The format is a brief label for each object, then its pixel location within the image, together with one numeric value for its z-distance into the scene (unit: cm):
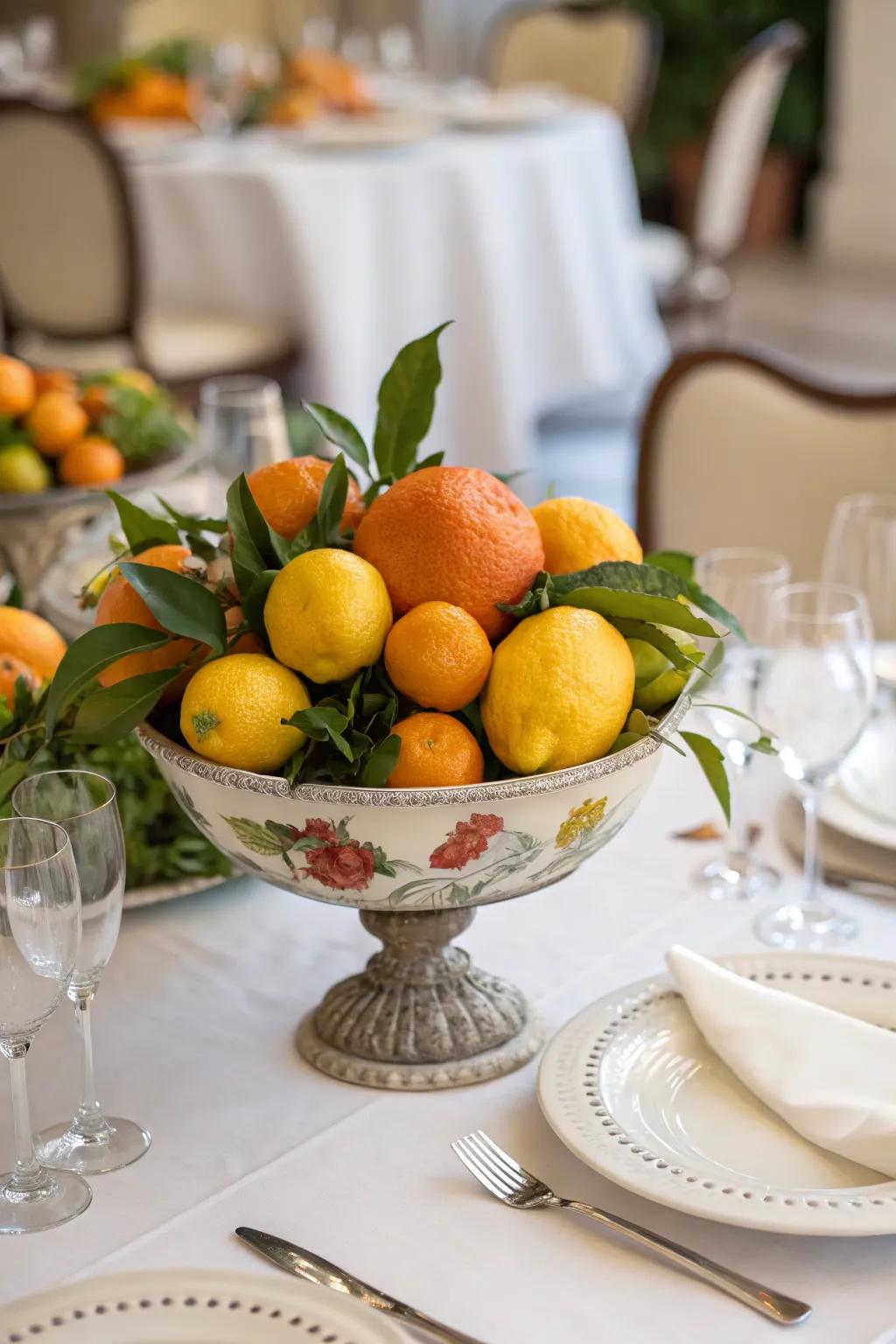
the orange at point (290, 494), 143
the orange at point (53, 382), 223
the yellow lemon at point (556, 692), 132
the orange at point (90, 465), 209
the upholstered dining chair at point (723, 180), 559
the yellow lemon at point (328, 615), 133
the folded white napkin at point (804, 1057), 132
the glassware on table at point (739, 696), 162
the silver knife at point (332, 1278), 124
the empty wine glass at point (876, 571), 180
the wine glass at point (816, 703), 156
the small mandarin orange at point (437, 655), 133
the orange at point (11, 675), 154
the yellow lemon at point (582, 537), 144
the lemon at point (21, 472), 208
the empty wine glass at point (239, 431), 218
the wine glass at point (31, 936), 127
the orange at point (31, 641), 157
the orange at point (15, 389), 213
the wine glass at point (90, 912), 132
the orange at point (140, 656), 140
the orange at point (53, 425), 212
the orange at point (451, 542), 136
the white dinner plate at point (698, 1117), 127
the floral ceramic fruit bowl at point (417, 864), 132
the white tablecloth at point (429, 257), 437
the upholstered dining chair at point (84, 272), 436
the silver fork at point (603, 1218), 125
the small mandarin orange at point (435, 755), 132
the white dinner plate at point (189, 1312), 121
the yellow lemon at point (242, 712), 132
